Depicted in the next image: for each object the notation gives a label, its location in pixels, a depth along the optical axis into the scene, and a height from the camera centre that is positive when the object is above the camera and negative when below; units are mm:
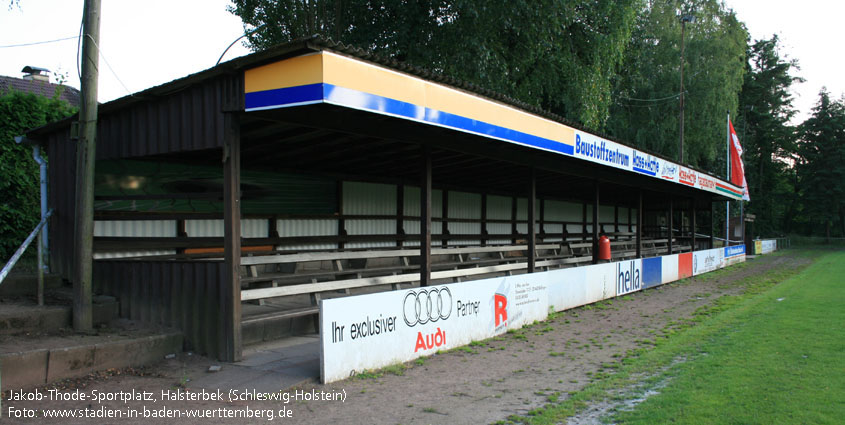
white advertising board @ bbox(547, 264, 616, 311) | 10953 -1417
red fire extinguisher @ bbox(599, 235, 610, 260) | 14062 -714
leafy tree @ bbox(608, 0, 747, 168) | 32906 +7780
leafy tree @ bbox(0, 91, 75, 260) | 9562 +729
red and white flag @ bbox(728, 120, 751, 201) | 27859 +2634
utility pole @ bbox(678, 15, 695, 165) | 26817 +3574
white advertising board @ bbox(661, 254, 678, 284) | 17188 -1550
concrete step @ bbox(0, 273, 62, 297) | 7129 -836
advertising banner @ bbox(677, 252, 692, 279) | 18836 -1574
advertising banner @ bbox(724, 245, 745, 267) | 25856 -1694
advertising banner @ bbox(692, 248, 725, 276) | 20688 -1635
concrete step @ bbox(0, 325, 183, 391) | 4996 -1301
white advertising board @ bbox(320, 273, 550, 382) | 5883 -1287
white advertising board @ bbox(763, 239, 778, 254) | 38459 -1925
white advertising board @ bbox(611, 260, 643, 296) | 14034 -1473
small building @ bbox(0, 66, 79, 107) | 19141 +4756
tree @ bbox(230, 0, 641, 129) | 16797 +5751
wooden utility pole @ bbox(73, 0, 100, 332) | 6223 +513
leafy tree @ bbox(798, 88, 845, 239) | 53688 +5349
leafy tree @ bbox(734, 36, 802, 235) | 56188 +9300
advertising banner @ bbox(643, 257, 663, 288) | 15797 -1508
